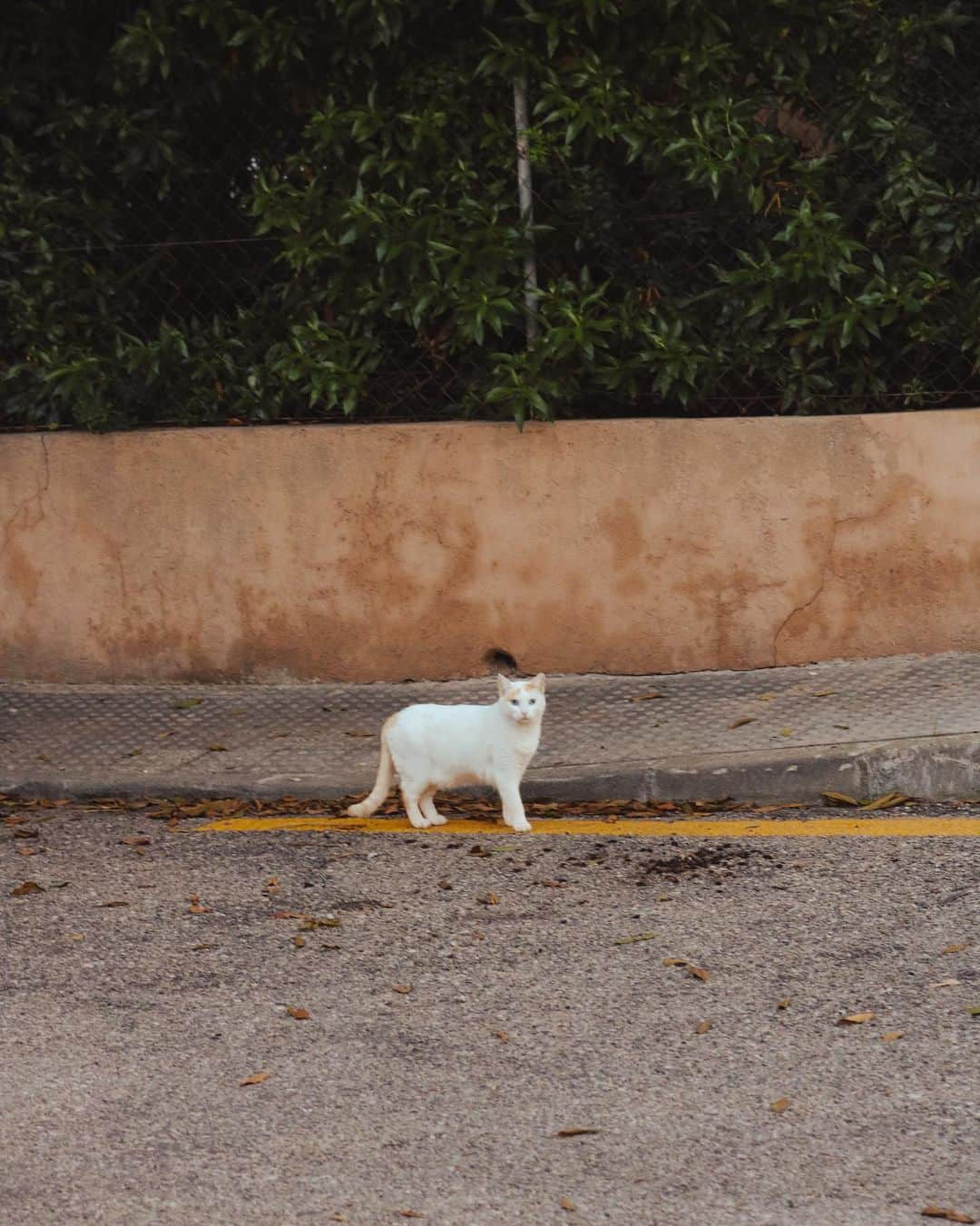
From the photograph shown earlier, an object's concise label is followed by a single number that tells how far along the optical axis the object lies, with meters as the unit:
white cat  5.62
